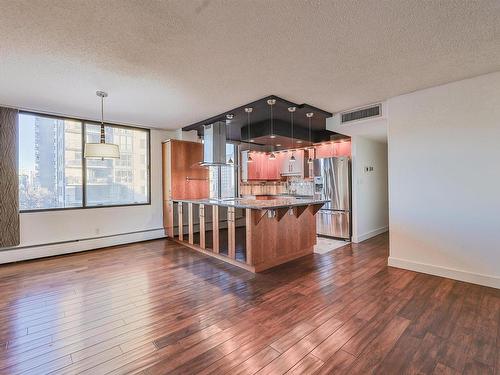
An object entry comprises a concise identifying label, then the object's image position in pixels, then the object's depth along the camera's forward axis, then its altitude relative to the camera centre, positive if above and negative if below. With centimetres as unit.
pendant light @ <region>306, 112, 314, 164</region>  466 +143
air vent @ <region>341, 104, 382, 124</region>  414 +132
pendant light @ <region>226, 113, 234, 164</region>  469 +142
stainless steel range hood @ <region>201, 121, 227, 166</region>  496 +94
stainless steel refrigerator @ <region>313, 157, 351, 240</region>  534 -15
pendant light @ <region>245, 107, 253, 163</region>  431 +141
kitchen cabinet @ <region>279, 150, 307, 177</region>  682 +70
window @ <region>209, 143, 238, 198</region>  709 +28
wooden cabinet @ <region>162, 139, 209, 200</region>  562 +46
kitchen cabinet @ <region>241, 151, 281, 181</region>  715 +62
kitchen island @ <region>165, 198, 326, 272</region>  362 -68
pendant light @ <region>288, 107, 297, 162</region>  421 +139
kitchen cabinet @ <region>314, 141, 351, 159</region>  611 +100
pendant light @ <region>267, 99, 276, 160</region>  381 +136
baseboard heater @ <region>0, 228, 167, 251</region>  419 -92
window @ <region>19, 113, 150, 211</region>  433 +48
